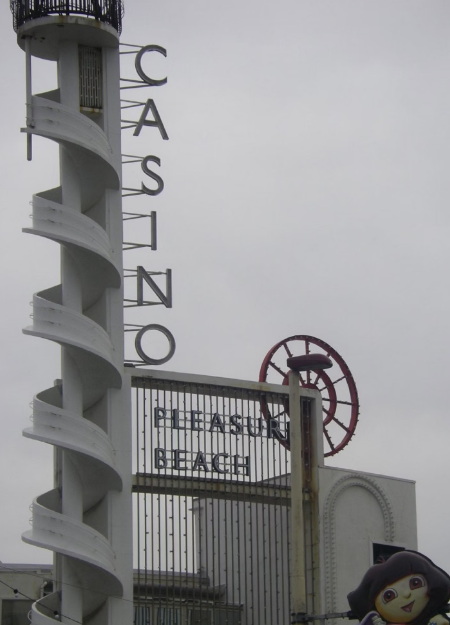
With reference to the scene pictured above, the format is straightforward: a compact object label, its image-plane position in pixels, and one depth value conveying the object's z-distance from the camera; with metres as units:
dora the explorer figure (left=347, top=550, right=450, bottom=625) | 43.19
